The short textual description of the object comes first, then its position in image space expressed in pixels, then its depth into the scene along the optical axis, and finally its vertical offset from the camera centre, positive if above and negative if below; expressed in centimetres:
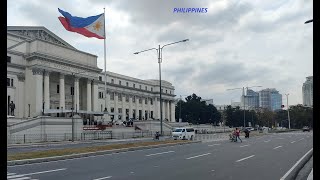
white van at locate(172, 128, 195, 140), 5036 -303
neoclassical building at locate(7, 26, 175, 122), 7588 +807
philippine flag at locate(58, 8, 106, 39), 4669 +1127
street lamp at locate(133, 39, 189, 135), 4400 +660
